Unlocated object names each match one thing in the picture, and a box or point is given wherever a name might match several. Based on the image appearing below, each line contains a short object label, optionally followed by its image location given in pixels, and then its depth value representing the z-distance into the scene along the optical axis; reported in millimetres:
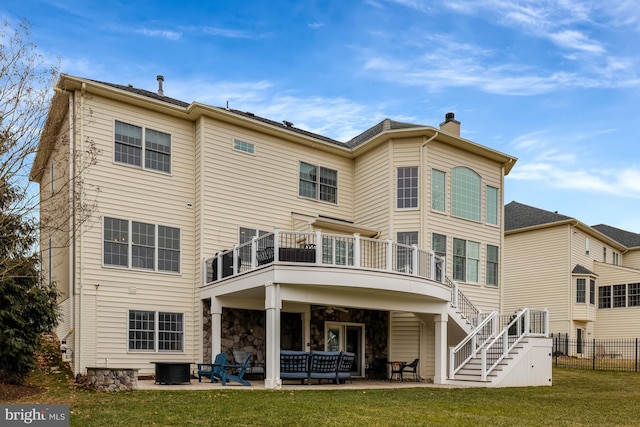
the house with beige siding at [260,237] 15617
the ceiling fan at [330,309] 19062
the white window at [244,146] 18592
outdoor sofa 15078
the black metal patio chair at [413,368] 18328
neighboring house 30234
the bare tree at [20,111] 10211
